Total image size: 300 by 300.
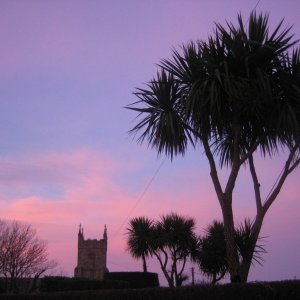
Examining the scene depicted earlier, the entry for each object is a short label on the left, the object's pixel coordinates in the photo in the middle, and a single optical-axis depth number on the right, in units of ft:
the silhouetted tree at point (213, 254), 75.61
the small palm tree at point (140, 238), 103.09
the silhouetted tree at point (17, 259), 109.81
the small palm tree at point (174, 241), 97.71
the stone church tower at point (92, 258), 113.87
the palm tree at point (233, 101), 41.96
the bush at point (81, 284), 72.47
